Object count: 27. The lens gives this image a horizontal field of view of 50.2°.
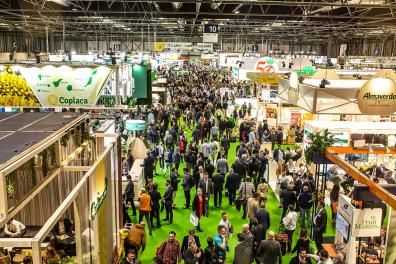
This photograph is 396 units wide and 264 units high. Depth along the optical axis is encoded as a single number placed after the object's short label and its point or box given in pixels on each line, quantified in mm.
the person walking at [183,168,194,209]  10531
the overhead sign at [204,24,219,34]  18125
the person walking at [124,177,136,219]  9711
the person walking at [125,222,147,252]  7457
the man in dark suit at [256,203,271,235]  8250
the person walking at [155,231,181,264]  6980
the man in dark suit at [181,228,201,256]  7031
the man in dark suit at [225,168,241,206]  10766
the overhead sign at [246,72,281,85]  15984
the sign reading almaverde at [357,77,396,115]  7902
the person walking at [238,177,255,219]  10141
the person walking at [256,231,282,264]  6871
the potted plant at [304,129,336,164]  7965
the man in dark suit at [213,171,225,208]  10749
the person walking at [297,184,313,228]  9172
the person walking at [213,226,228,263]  7236
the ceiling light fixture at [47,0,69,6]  16619
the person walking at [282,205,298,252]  8297
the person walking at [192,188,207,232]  9398
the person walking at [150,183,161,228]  9461
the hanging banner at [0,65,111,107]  8391
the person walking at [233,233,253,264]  6875
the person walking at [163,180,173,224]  9845
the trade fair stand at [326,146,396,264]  6828
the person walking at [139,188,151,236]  9242
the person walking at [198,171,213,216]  10233
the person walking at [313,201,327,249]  8328
